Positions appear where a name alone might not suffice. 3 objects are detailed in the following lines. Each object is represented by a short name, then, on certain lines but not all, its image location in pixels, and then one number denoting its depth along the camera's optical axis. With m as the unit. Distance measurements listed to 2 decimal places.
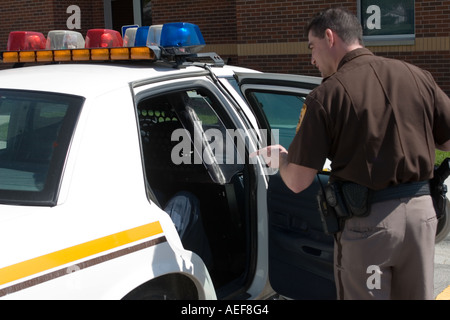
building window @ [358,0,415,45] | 11.03
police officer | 2.63
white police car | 2.42
